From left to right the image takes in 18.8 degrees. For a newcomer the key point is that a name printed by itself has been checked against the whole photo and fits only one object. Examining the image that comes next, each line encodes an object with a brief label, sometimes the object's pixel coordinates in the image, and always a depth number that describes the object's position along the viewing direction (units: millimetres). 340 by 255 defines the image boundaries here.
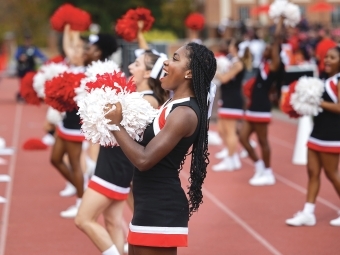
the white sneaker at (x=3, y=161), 16015
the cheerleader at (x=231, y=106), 14940
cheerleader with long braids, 5396
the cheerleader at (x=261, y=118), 13534
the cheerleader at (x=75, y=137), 9901
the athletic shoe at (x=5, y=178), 14037
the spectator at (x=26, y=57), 28141
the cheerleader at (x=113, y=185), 7303
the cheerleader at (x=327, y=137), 9761
